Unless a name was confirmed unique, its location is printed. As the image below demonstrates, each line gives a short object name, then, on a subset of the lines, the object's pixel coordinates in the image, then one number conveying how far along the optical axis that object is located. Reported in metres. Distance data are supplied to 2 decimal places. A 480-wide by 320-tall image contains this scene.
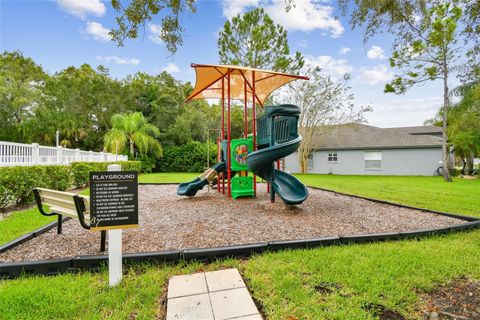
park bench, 2.52
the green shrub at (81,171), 8.55
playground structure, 4.84
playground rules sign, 2.10
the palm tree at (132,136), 17.42
